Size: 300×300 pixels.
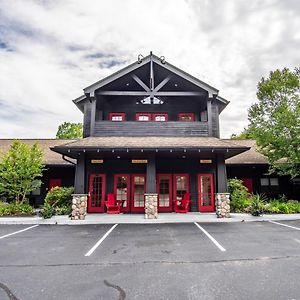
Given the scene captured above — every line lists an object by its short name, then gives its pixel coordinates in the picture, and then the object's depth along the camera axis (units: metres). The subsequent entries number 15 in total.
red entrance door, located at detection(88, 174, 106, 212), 11.88
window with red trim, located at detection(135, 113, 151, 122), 13.80
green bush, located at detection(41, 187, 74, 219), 10.85
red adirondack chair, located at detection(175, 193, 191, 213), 11.40
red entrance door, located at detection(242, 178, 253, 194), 14.70
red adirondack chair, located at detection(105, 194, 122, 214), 11.31
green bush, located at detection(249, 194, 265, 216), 10.11
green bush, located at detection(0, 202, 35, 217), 10.91
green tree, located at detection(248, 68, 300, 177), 12.29
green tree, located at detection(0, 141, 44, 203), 11.39
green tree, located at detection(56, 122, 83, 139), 32.94
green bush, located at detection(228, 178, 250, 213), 11.29
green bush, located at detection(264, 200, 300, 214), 10.88
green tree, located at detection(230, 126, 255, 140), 13.63
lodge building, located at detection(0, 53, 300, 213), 10.39
